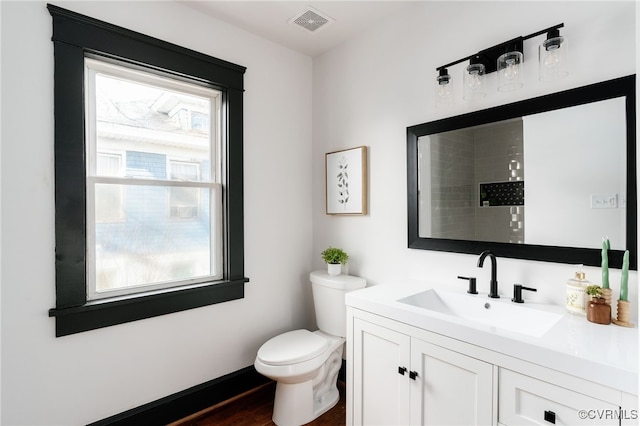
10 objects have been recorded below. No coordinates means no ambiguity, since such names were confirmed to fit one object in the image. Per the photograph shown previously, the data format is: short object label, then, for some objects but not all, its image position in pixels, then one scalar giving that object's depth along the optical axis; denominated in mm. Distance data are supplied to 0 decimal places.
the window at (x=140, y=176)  1618
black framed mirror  1284
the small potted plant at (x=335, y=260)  2299
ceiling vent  2047
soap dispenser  1283
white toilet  1852
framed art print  2238
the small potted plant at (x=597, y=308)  1192
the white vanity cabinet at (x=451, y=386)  968
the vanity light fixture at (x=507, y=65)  1372
